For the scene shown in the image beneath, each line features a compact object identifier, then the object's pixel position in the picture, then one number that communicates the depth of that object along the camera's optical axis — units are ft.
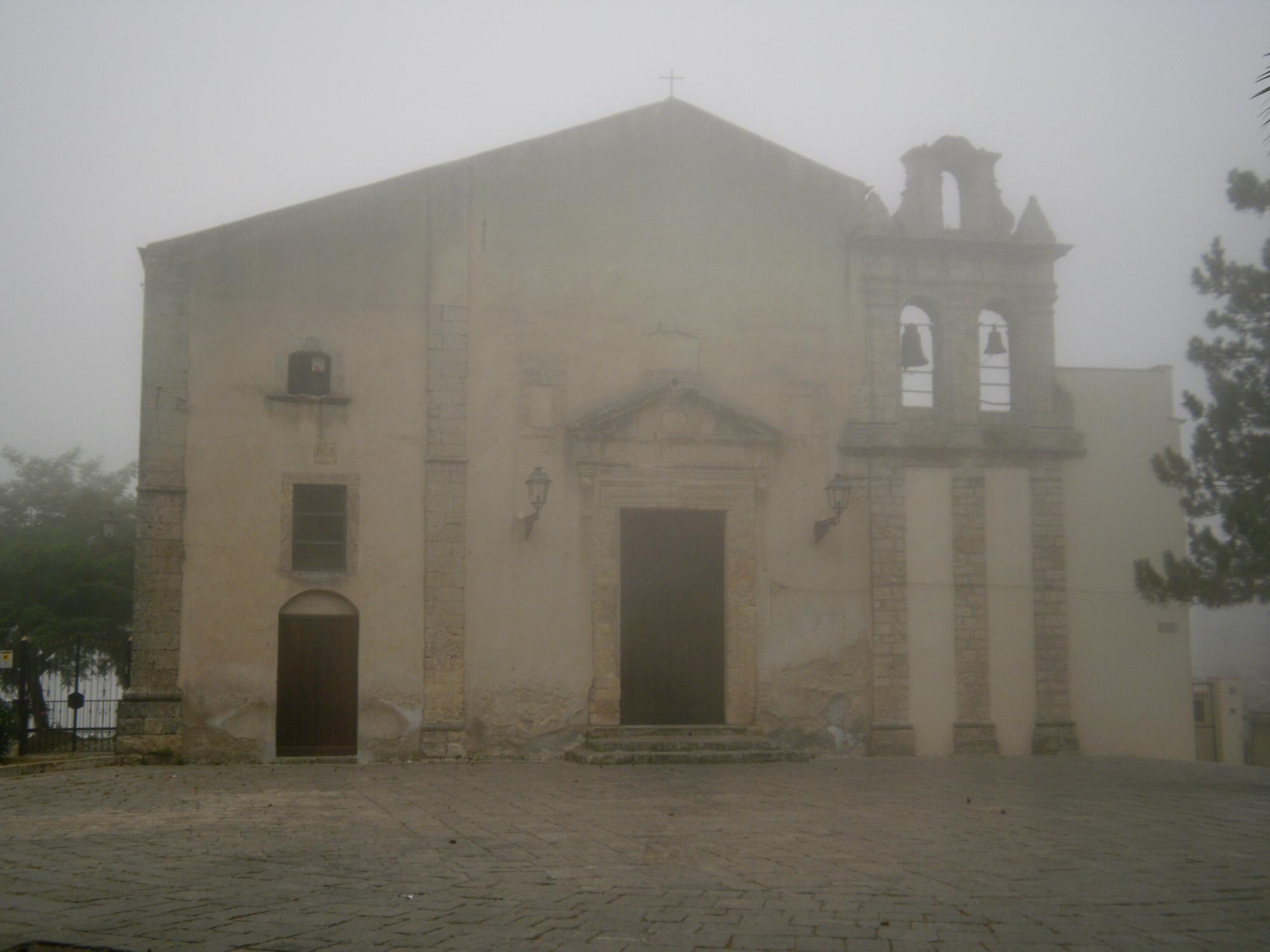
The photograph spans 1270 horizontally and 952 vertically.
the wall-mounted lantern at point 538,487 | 51.03
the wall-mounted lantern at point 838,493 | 53.16
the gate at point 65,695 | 58.90
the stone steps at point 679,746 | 50.78
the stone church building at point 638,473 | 52.42
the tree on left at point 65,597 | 87.35
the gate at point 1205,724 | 68.33
